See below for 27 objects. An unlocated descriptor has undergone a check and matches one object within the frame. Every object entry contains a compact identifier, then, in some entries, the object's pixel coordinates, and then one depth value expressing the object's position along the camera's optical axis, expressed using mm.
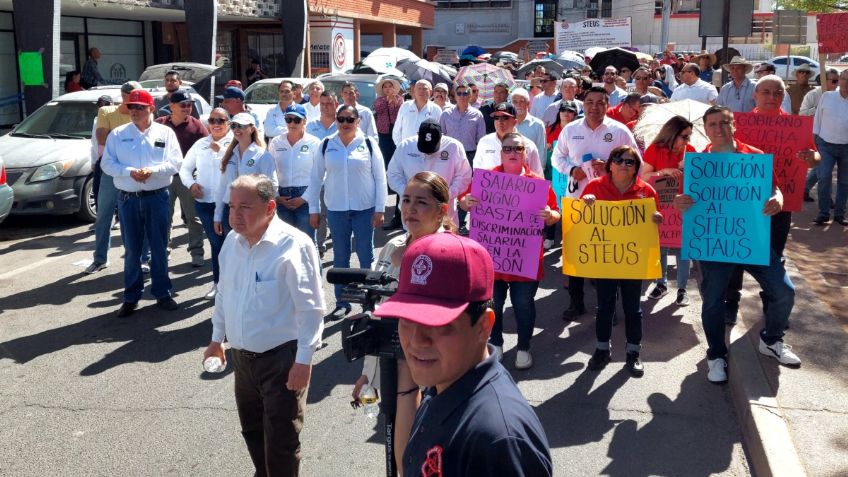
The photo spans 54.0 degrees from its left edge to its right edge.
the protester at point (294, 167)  8156
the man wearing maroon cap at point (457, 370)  1979
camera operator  4574
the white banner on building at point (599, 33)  40750
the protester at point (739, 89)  11570
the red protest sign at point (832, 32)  12758
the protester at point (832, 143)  10953
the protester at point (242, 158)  7559
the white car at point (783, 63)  38844
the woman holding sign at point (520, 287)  6449
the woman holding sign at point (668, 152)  7188
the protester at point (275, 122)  12478
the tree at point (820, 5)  22250
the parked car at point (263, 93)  18203
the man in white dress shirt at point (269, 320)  4176
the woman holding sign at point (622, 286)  6309
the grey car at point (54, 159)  11469
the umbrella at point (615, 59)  25672
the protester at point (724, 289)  6047
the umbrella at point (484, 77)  16188
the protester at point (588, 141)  7840
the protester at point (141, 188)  7938
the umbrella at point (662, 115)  8695
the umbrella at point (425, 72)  22422
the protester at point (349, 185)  7508
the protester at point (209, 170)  8336
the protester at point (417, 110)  11516
